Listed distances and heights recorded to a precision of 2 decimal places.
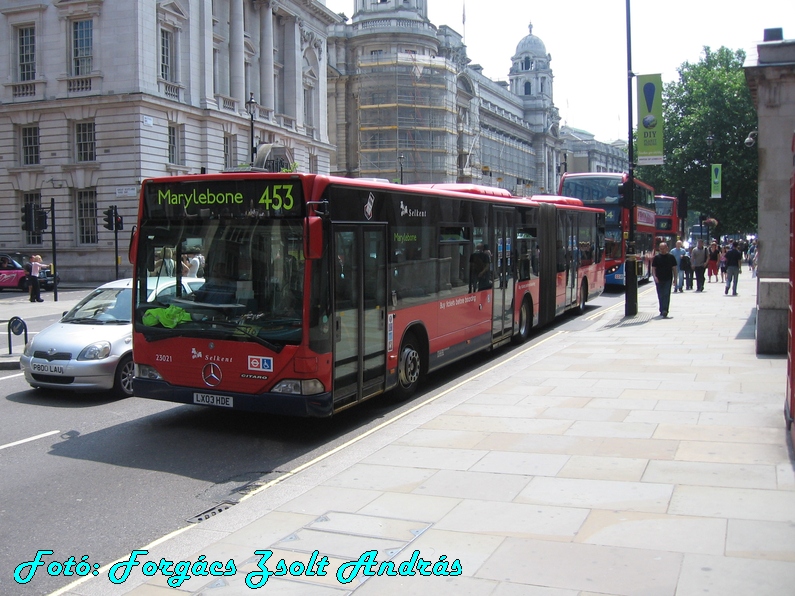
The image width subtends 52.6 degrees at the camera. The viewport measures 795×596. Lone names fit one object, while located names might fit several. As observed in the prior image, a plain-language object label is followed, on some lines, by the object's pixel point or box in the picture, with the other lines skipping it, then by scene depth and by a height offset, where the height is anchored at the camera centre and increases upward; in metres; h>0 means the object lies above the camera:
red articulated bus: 8.36 -0.43
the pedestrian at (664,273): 19.70 -0.52
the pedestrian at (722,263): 35.39 -0.49
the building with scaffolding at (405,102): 69.81 +14.38
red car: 36.34 -0.88
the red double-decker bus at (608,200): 31.73 +2.08
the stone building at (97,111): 40.78 +7.64
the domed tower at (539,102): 132.12 +25.52
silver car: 10.67 -1.36
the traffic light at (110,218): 33.09 +1.54
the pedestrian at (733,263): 26.62 -0.37
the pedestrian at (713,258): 36.06 -0.27
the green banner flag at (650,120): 20.14 +3.36
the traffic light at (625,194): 21.27 +1.54
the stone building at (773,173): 12.95 +1.34
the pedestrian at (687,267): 30.66 -0.57
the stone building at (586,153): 151.75 +19.48
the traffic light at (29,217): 29.09 +1.39
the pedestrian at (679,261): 30.30 -0.34
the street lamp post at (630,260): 20.69 -0.20
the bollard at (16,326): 12.66 -1.11
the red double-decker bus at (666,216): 50.69 +2.29
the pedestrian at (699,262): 30.03 -0.37
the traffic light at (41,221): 29.72 +1.27
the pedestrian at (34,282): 28.95 -0.96
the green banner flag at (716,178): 41.38 +3.87
